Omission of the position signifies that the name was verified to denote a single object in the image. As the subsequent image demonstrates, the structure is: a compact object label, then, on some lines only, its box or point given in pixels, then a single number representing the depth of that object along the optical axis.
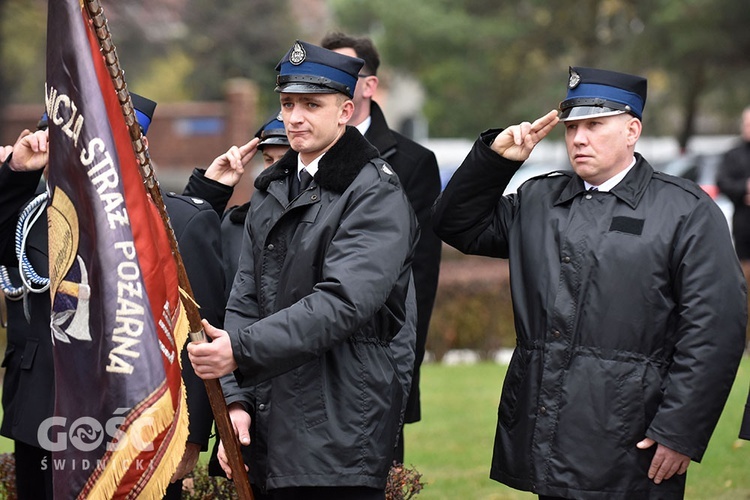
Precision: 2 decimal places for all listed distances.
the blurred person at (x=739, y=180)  23.01
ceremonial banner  7.70
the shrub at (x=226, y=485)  10.11
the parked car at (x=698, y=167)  41.31
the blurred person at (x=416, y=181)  11.79
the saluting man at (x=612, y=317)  8.59
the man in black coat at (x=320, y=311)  7.87
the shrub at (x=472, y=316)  23.53
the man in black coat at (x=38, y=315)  9.59
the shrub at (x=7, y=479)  11.24
